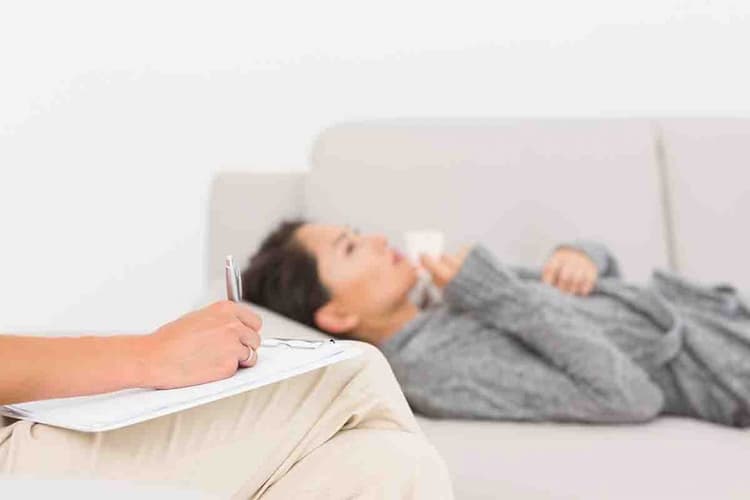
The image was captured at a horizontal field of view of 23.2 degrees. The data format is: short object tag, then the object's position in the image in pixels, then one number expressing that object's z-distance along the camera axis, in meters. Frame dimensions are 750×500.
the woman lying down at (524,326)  2.21
